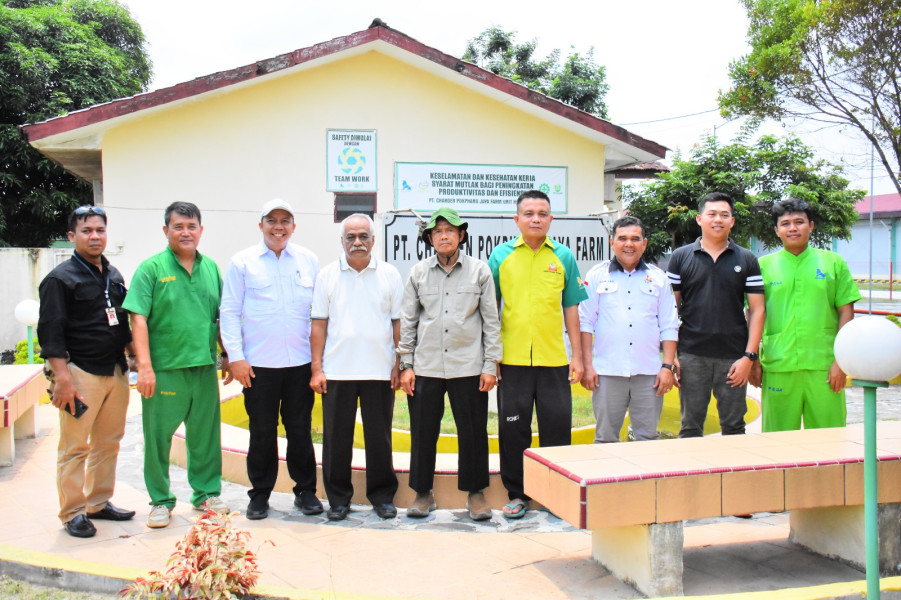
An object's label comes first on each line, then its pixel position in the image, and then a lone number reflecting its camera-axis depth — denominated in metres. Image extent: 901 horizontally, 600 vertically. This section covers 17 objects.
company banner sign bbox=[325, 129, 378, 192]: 10.11
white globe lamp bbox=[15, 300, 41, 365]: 7.18
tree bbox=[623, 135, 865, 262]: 13.05
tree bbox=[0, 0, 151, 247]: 15.97
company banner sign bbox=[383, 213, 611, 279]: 8.35
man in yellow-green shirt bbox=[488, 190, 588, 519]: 4.46
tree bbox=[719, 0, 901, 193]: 11.34
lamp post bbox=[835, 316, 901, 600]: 2.65
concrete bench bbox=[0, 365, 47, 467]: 5.55
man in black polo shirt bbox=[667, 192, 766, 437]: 4.62
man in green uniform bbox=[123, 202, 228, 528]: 4.27
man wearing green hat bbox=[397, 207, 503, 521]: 4.39
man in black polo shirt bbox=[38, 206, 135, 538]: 4.09
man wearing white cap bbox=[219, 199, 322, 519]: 4.46
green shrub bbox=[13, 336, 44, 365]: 9.71
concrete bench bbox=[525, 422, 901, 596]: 3.22
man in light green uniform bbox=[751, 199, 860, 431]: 4.50
